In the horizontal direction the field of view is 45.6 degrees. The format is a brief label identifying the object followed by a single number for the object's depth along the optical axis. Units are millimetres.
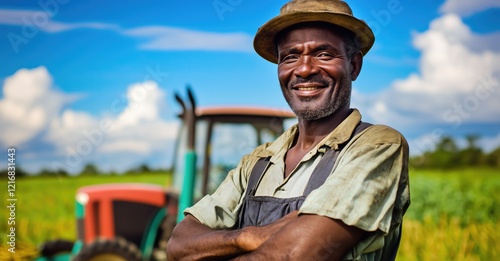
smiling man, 2008
